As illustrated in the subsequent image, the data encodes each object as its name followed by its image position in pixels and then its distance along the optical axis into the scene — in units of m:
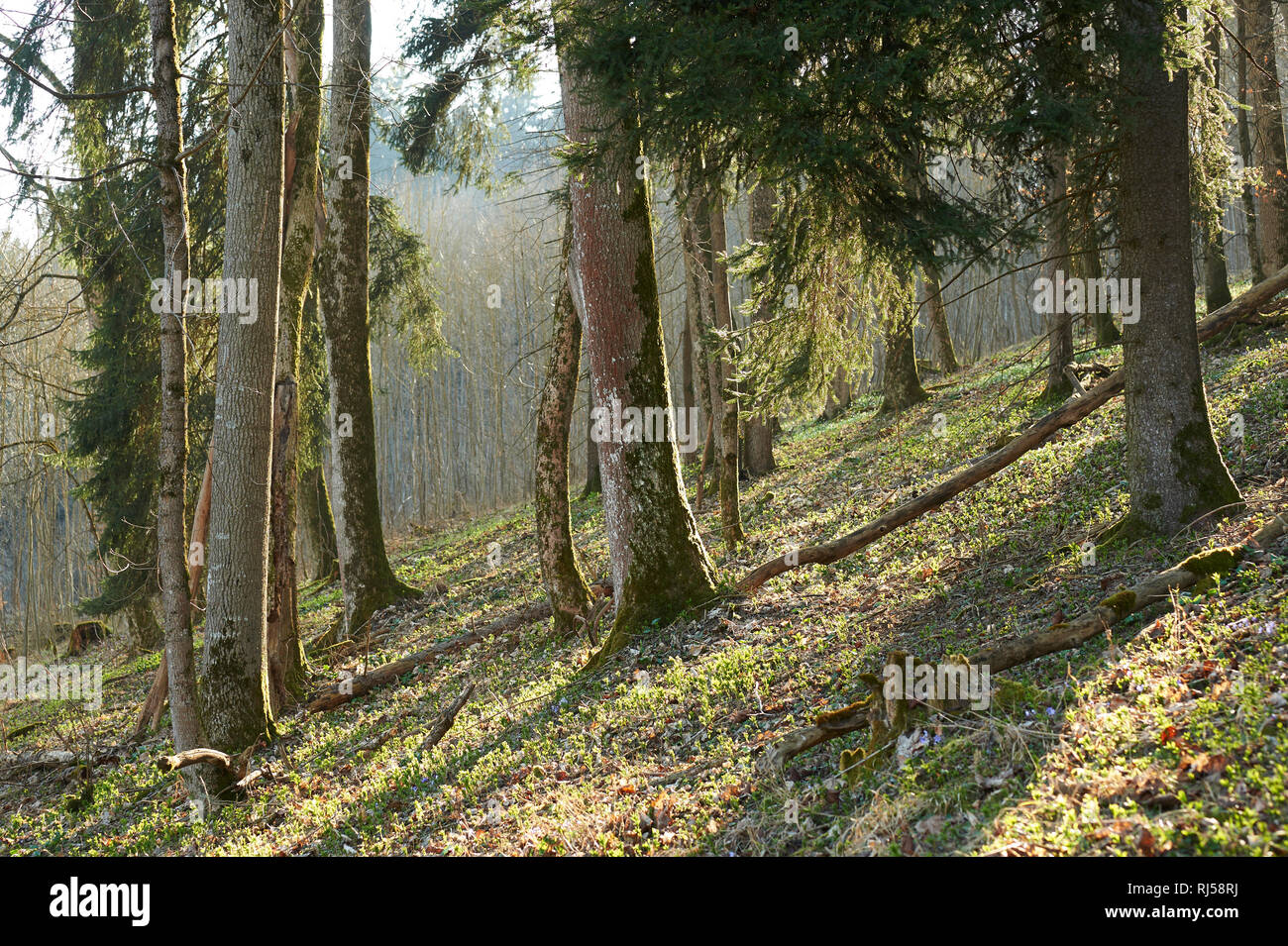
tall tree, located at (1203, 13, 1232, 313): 12.49
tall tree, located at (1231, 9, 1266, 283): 12.00
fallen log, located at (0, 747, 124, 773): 8.38
